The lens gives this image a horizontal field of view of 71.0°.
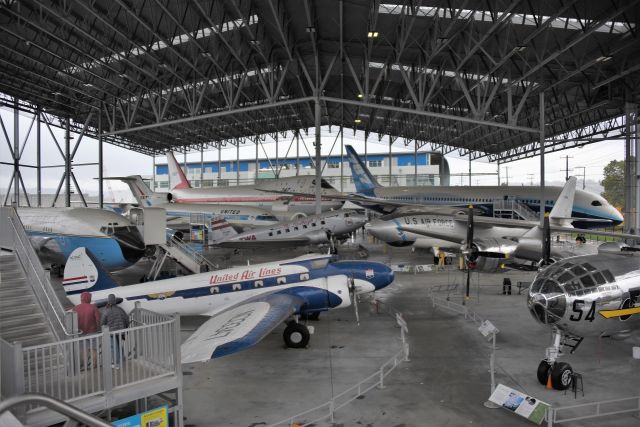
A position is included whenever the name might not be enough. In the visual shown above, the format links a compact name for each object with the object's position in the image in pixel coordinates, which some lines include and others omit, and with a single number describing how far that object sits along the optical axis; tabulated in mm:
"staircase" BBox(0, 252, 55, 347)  7605
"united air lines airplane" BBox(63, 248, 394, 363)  14125
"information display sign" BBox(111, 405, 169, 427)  6805
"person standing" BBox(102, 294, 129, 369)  9109
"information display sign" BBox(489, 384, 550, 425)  8438
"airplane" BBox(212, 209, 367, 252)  29297
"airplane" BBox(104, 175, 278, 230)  35219
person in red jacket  8930
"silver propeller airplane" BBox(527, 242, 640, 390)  10281
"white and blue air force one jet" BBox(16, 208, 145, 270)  21109
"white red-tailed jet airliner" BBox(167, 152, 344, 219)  41000
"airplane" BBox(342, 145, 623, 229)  35125
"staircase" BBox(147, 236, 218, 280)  20922
